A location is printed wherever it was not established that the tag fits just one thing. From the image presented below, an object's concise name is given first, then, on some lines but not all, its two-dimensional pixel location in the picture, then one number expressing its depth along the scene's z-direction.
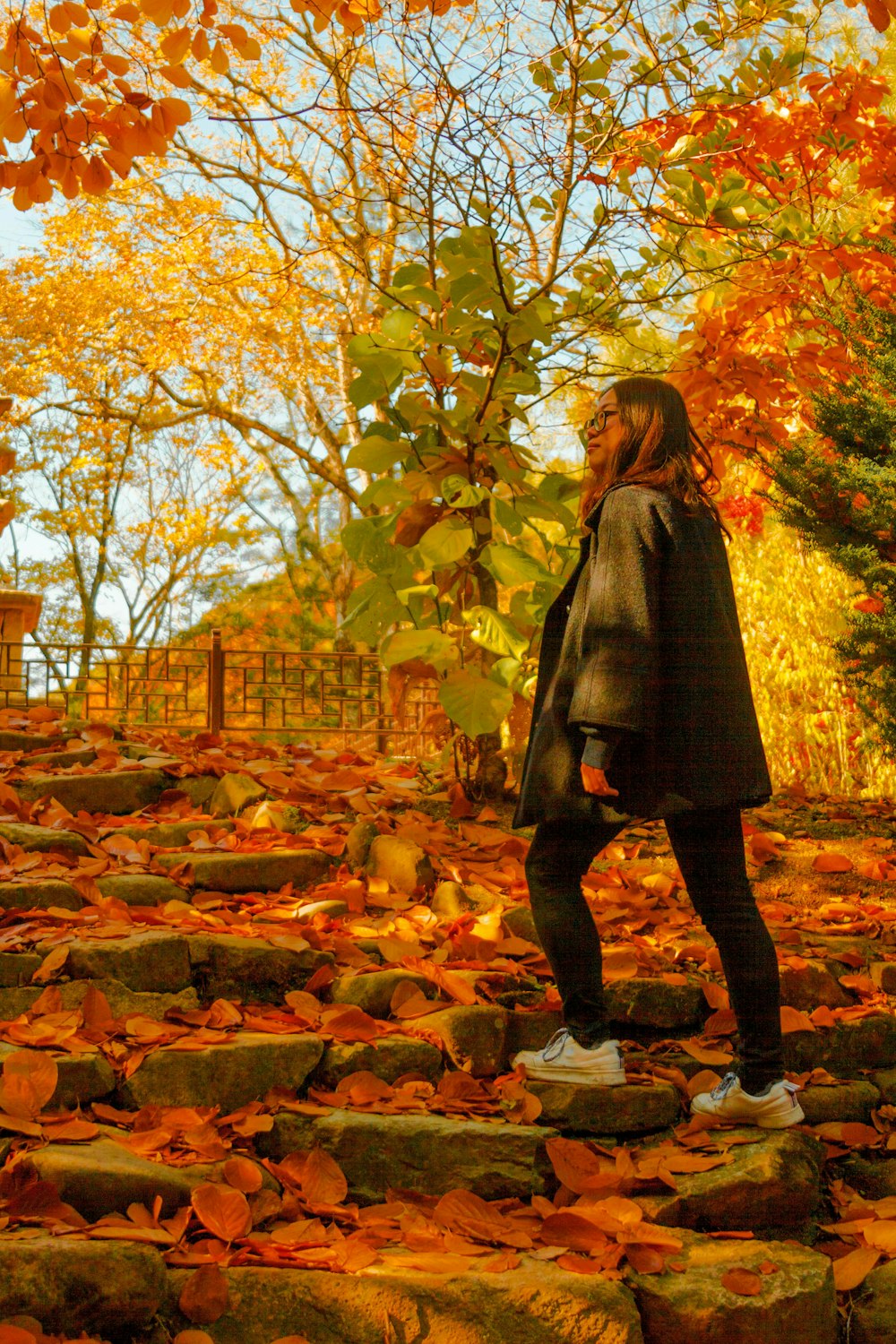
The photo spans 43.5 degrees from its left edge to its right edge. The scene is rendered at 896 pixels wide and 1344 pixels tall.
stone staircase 1.84
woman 2.27
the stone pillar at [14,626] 7.12
